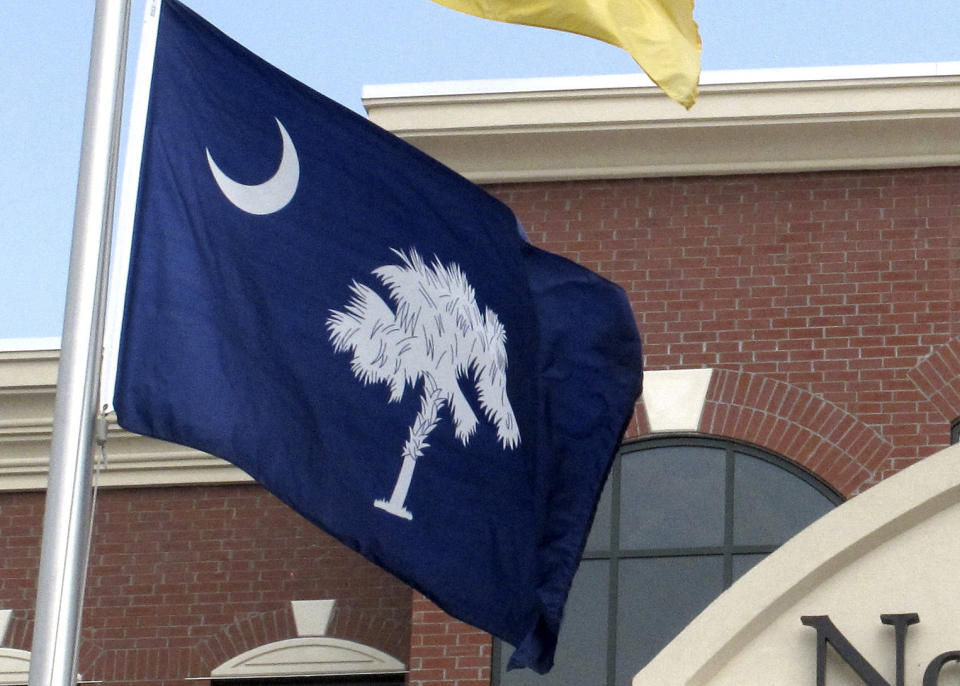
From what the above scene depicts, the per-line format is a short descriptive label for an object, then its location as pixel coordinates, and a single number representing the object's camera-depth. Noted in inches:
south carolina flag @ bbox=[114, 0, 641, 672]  514.9
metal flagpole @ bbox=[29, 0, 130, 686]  463.5
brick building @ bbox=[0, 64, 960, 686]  959.0
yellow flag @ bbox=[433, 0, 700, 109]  590.6
